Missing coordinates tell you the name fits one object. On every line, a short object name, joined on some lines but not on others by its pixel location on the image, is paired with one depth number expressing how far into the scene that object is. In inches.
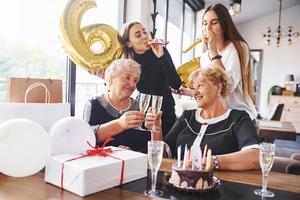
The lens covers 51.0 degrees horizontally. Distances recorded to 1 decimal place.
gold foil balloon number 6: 70.3
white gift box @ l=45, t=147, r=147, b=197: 40.1
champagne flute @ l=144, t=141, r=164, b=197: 40.9
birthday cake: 42.4
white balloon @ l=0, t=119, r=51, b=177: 43.4
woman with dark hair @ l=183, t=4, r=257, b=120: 74.9
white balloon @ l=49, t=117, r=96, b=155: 48.3
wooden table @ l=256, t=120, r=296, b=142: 140.2
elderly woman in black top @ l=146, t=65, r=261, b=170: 64.3
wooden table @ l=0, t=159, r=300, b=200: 39.8
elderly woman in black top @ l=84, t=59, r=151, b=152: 70.7
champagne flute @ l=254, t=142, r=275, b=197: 43.2
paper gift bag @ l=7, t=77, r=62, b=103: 57.2
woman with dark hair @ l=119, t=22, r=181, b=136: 79.0
